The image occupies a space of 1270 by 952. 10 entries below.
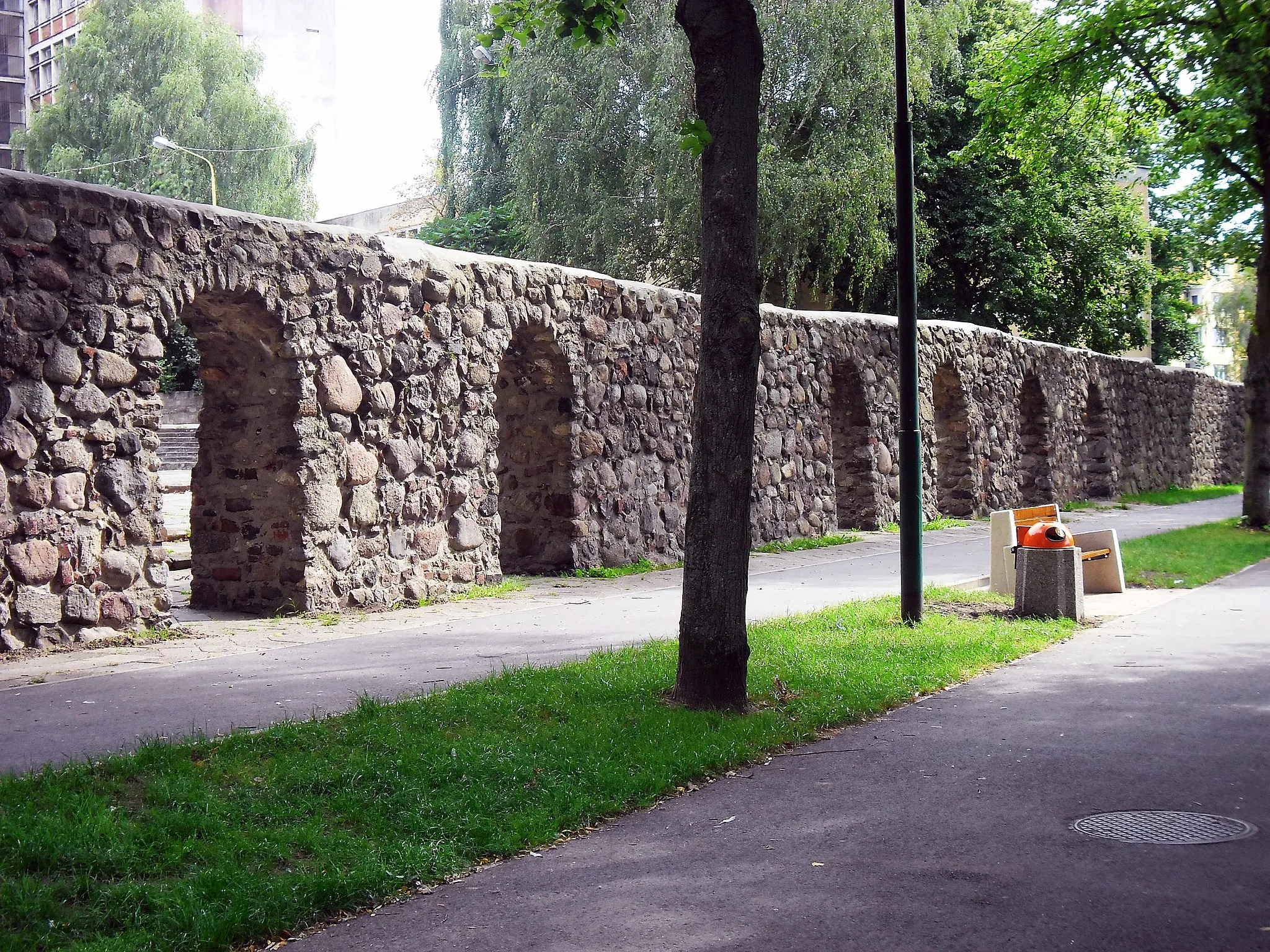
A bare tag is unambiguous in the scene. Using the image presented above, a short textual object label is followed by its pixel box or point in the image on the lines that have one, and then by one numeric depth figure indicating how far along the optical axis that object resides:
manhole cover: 4.61
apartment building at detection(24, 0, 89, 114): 65.56
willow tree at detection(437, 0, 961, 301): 26.70
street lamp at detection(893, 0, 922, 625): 9.53
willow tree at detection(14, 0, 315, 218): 42.94
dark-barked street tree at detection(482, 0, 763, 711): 6.64
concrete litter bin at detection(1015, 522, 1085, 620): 10.20
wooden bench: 11.80
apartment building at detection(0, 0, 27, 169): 67.88
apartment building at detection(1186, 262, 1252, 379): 80.81
